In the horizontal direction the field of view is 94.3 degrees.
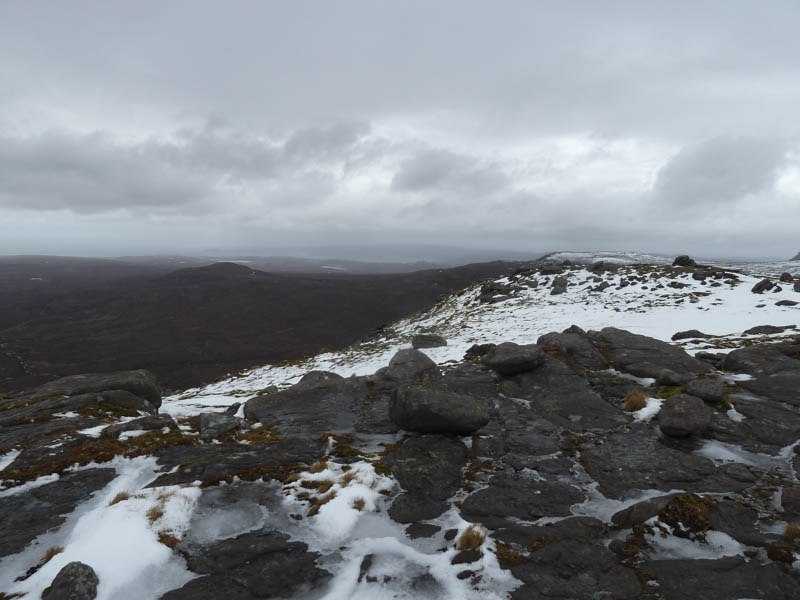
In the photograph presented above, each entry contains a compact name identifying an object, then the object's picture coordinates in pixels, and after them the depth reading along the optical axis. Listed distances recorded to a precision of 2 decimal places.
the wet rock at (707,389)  12.87
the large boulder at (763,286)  32.62
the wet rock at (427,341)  31.77
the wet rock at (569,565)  6.43
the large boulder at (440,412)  12.10
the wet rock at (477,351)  24.22
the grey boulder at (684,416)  11.34
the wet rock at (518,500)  8.63
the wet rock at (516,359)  16.95
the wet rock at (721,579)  6.25
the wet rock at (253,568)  6.65
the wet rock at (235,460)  10.39
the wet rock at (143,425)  13.12
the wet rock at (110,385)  18.37
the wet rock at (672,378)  14.70
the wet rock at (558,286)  44.71
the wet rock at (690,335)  24.14
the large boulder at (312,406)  14.69
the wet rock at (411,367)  18.80
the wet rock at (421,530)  8.12
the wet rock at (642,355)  16.42
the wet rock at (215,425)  13.63
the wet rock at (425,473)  9.02
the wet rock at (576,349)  17.80
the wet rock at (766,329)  23.67
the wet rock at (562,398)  13.27
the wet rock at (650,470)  9.39
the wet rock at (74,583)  5.93
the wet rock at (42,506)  7.86
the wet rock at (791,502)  8.00
